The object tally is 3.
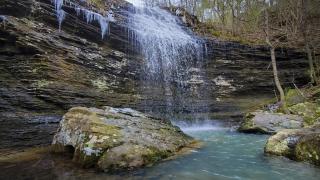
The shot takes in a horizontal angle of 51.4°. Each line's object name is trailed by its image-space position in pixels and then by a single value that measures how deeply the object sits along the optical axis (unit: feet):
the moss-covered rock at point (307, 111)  37.53
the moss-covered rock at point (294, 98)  48.37
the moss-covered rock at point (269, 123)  37.09
